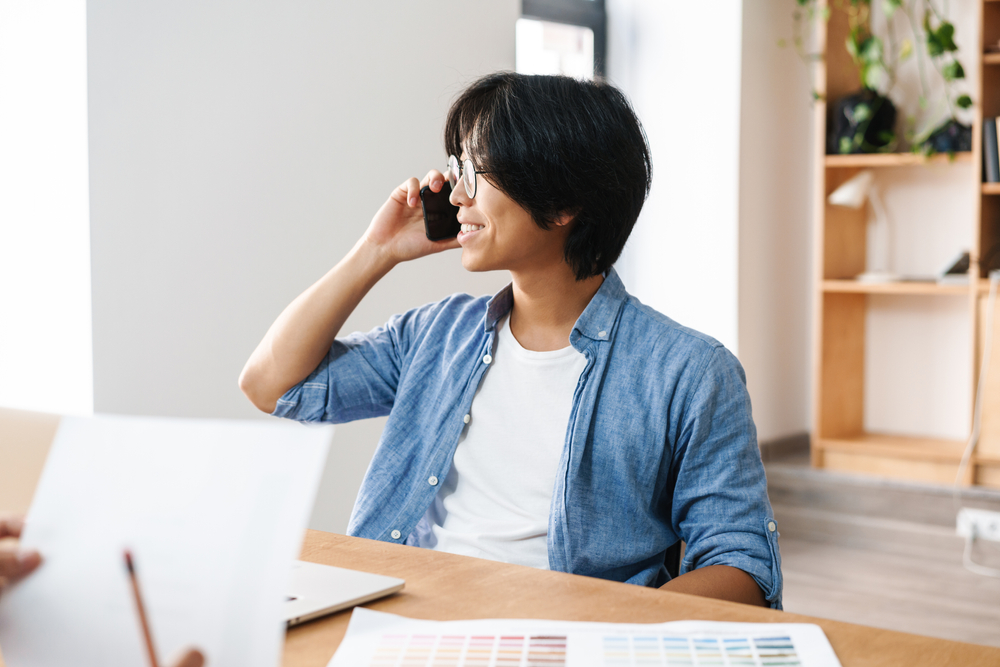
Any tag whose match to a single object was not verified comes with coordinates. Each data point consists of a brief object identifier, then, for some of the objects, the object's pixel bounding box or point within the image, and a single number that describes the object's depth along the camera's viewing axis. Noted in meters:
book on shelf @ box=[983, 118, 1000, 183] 3.04
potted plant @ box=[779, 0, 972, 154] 3.17
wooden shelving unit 3.14
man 1.10
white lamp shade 3.30
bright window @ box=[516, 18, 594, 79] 3.12
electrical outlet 2.96
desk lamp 3.31
